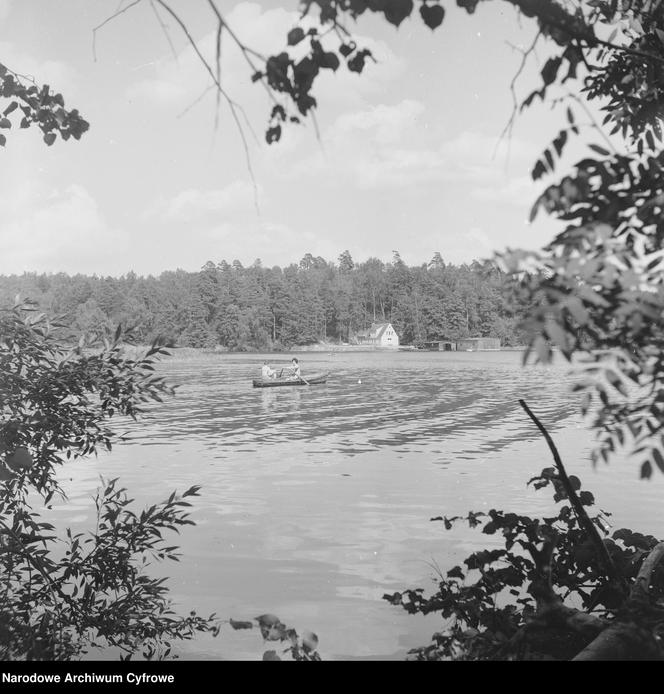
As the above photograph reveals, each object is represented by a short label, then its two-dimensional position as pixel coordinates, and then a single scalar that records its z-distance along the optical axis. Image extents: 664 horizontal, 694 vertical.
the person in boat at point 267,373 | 39.75
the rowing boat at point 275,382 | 39.06
